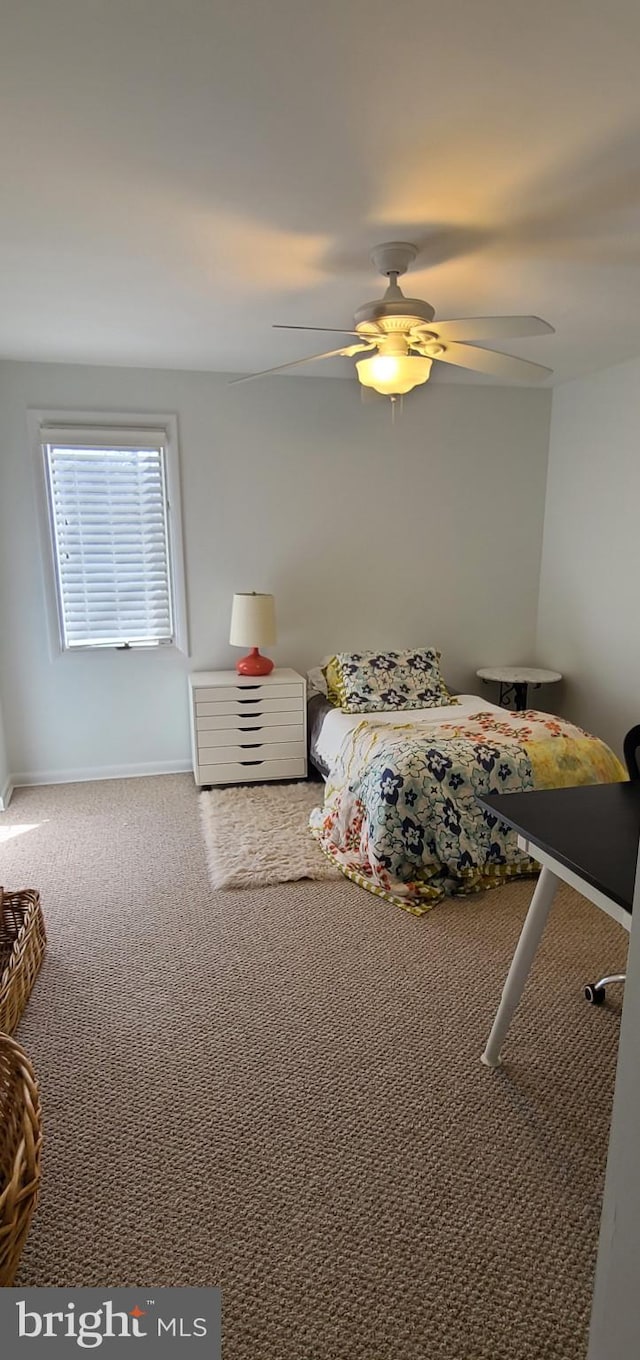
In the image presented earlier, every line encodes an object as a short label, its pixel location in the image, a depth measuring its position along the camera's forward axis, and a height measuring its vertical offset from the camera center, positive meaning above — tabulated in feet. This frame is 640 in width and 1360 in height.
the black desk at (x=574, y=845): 4.09 -2.01
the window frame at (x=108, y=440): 12.16 +1.07
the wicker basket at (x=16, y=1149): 3.40 -3.29
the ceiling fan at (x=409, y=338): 7.07 +2.18
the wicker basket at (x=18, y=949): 6.18 -3.96
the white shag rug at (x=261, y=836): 9.43 -4.56
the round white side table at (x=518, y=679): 13.71 -2.80
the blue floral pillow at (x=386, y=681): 12.46 -2.65
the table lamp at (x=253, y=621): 12.52 -1.50
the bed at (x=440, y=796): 8.81 -3.38
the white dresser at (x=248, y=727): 12.54 -3.48
